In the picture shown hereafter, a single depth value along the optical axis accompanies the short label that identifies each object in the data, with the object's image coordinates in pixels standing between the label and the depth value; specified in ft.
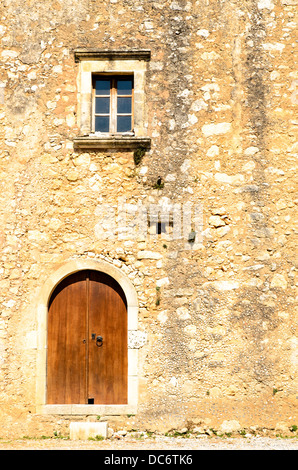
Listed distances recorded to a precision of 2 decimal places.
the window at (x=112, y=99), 26.40
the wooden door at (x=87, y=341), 25.48
